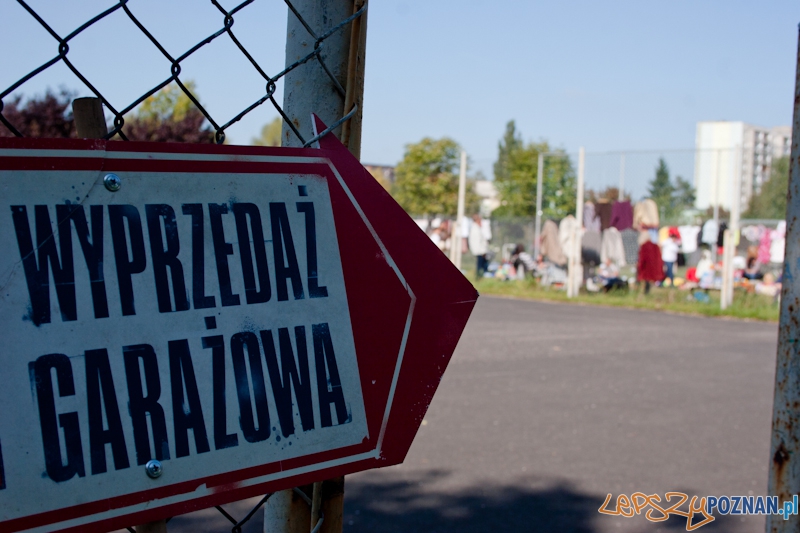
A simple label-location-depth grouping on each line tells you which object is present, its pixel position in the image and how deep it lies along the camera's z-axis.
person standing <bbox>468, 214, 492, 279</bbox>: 20.31
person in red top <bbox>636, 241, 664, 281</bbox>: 15.75
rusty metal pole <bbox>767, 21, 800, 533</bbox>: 1.34
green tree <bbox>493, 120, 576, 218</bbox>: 20.34
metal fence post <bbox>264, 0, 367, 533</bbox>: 1.23
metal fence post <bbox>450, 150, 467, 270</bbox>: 19.91
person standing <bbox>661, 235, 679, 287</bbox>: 16.81
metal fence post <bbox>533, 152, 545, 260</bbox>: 18.33
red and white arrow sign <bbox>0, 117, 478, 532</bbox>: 0.90
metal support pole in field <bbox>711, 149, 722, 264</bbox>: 15.25
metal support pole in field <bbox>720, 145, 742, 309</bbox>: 14.52
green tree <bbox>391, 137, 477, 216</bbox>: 31.06
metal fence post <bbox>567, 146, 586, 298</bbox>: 16.62
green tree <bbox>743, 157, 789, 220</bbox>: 17.43
